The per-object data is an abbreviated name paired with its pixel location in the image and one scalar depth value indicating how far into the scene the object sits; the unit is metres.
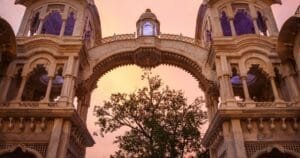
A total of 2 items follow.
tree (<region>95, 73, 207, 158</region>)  17.59
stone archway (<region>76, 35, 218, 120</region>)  20.67
